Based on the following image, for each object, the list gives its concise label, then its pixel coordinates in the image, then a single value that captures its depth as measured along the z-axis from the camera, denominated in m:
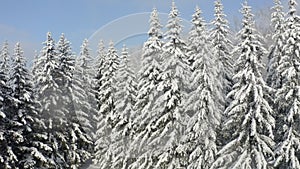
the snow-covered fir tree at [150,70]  27.25
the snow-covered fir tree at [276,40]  28.24
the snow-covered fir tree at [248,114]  20.77
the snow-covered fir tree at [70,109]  35.25
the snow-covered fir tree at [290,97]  23.05
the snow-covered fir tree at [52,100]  31.89
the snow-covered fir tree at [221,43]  27.98
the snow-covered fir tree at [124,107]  33.62
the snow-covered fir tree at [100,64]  46.75
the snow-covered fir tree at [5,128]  24.70
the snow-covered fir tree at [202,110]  23.91
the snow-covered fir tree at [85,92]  38.81
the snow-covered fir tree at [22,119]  26.25
